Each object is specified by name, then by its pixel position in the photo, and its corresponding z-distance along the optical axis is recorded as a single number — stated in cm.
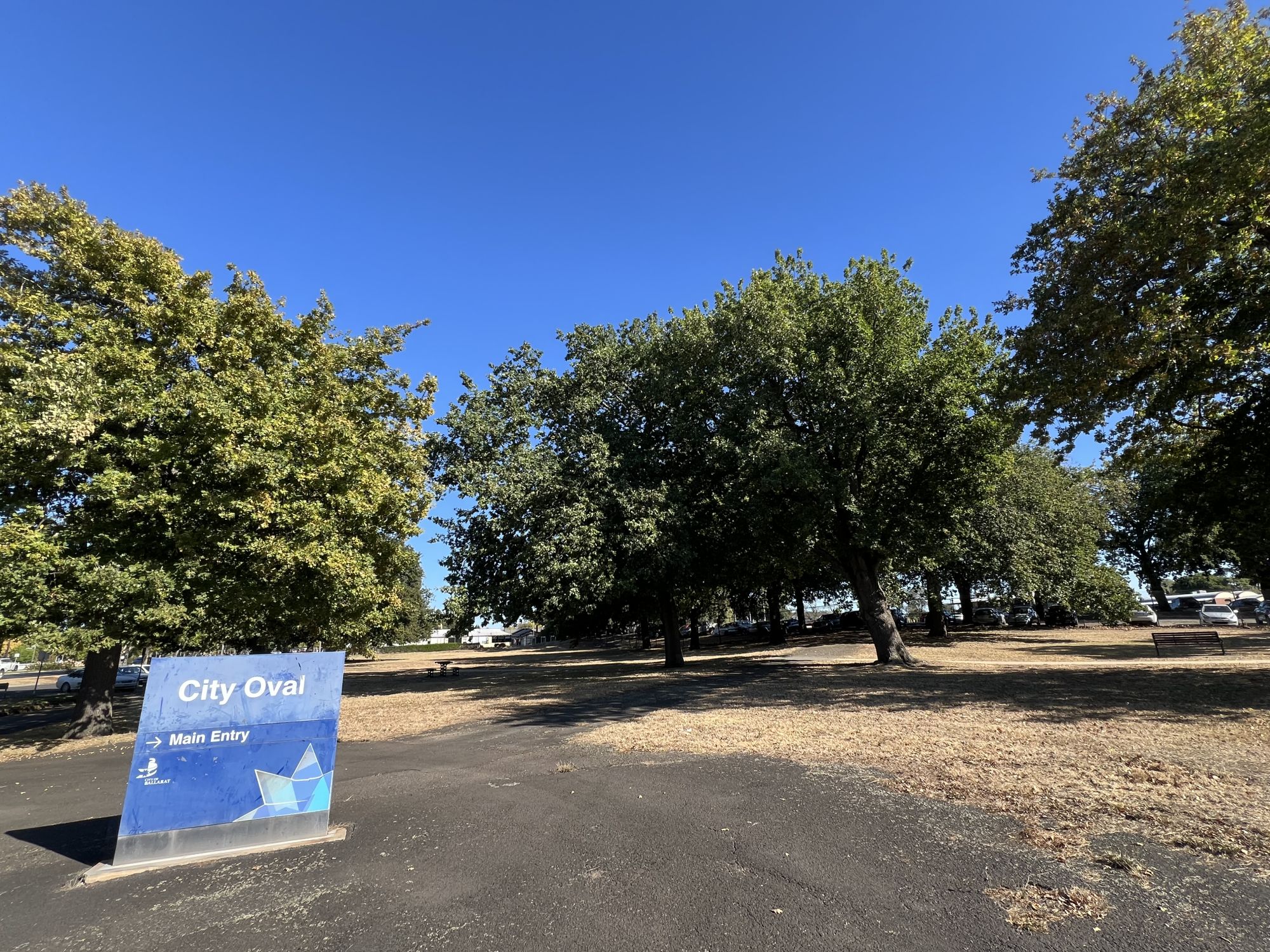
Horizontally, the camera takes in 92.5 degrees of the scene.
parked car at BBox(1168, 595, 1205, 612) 5940
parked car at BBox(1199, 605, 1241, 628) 3672
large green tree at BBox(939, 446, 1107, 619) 3053
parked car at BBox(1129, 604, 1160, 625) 4084
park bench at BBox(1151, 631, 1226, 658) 2196
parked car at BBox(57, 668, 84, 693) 3023
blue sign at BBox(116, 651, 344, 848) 556
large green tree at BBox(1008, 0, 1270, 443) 1044
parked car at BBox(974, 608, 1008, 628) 4816
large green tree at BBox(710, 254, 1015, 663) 1872
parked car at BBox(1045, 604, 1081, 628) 4484
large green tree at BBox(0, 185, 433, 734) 1204
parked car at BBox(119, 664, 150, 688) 3325
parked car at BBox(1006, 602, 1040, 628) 4982
